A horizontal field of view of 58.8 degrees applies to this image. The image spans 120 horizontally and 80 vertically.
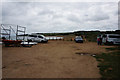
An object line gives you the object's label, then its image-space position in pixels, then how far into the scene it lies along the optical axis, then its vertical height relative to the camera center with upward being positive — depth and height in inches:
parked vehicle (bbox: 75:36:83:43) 877.9 -6.2
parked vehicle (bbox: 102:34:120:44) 583.6 +2.2
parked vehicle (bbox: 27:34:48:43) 866.8 +8.7
